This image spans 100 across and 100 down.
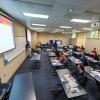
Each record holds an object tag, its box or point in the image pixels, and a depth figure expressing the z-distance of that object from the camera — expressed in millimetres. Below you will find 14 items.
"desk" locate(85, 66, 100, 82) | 2669
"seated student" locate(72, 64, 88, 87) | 2409
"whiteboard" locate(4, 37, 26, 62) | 3205
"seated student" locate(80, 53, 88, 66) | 4443
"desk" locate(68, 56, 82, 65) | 4278
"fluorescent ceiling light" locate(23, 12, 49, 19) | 3283
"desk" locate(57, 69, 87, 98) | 1884
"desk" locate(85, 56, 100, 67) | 4696
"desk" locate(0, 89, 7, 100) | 1746
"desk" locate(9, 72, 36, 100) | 1632
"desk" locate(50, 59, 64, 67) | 3822
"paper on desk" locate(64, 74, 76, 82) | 2490
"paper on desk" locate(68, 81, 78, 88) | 2178
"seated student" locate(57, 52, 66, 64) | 4321
